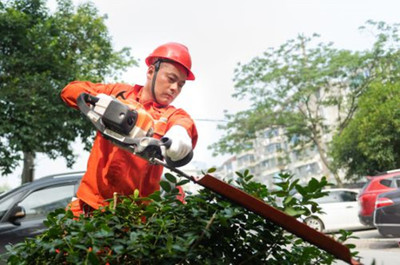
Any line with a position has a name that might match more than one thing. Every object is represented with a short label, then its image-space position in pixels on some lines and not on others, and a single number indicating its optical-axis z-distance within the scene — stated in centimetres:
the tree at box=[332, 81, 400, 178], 1672
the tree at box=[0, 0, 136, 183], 1081
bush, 130
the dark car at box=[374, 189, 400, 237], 702
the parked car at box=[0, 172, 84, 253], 518
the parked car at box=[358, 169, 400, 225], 929
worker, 195
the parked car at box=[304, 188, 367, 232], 1105
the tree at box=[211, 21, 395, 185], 2019
